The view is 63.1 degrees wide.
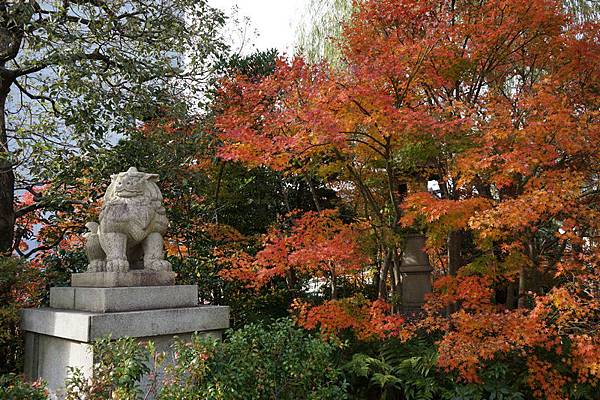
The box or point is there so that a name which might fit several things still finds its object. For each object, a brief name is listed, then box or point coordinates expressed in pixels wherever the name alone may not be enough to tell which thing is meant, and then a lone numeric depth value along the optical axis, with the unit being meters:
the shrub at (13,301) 6.41
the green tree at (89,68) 7.51
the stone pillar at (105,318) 4.89
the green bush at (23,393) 3.66
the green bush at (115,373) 3.67
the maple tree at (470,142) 6.14
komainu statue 5.39
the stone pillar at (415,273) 9.50
